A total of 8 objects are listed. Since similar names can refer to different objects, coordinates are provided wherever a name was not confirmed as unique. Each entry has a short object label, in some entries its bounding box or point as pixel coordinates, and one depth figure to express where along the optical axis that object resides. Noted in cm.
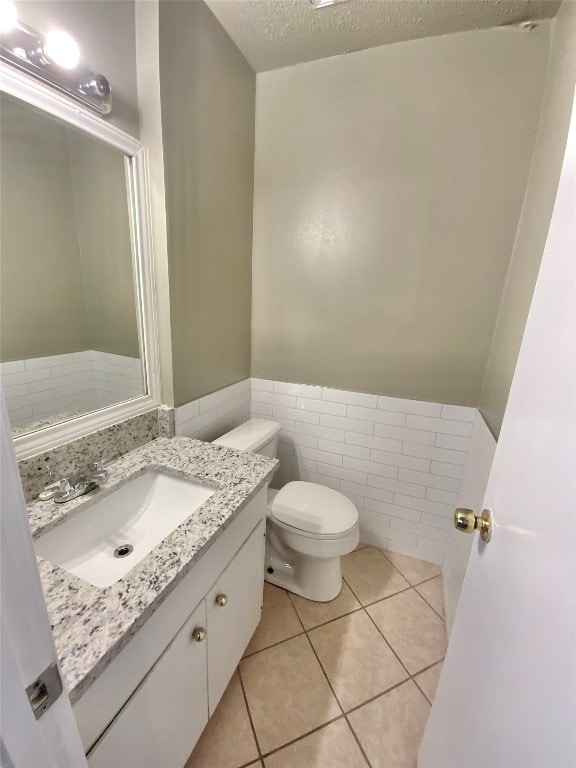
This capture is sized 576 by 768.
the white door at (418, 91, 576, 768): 34
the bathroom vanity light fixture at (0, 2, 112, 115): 69
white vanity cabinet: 56
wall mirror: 87
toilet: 132
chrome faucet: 84
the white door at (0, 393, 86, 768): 25
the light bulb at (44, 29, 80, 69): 74
